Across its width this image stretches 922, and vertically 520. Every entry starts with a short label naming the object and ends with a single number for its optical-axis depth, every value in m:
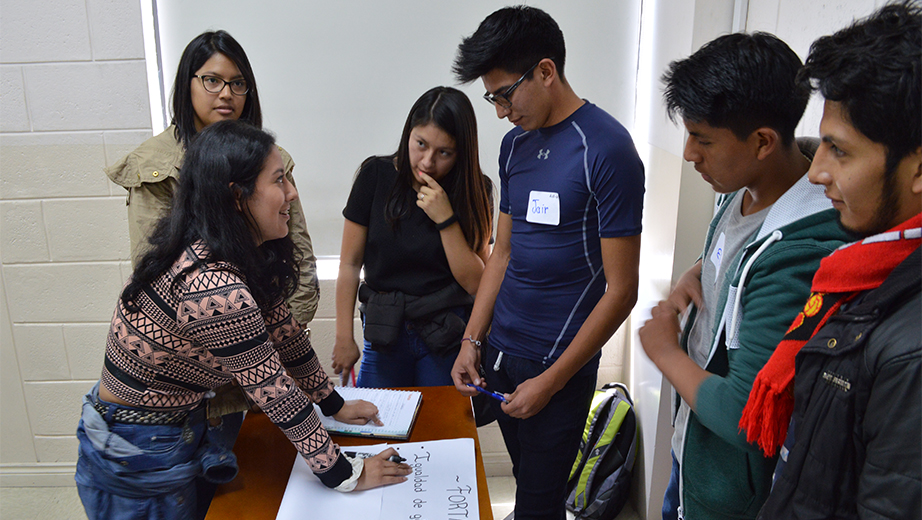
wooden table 1.03
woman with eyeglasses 1.54
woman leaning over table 1.04
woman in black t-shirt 1.66
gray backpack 2.31
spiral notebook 1.24
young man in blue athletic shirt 1.30
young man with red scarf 0.58
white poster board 1.01
